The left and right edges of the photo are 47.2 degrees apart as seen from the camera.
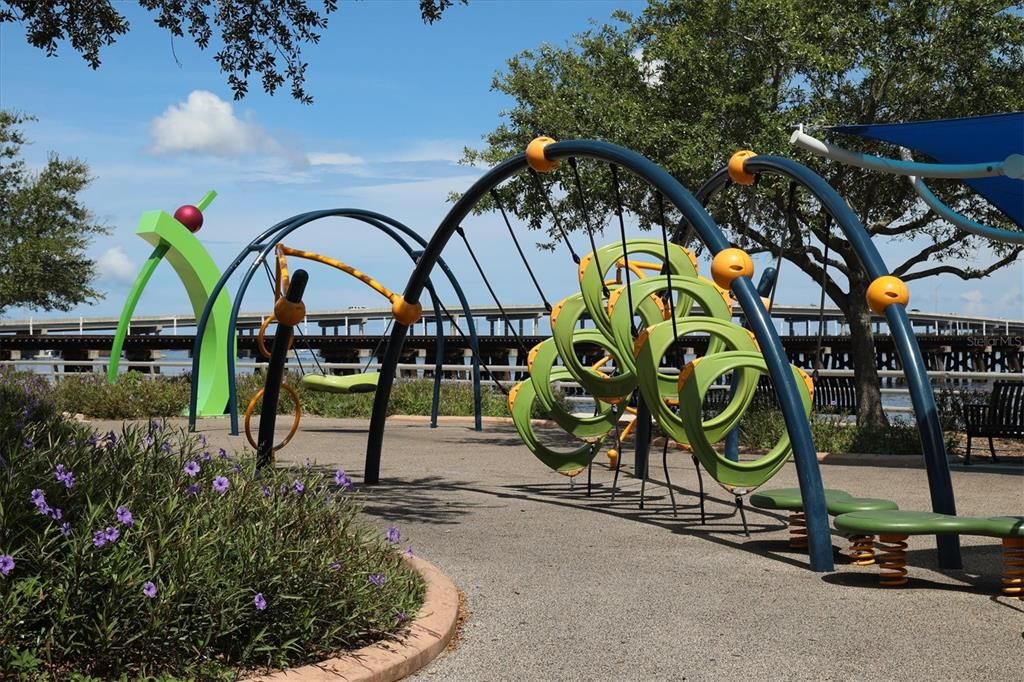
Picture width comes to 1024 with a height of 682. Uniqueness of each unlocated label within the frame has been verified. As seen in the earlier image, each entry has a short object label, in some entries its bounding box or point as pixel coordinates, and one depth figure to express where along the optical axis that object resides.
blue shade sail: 7.56
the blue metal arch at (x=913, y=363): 7.61
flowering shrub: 4.59
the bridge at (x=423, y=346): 57.00
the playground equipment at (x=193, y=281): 21.62
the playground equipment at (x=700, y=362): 7.71
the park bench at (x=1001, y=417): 14.09
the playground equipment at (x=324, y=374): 16.72
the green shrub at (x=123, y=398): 21.14
